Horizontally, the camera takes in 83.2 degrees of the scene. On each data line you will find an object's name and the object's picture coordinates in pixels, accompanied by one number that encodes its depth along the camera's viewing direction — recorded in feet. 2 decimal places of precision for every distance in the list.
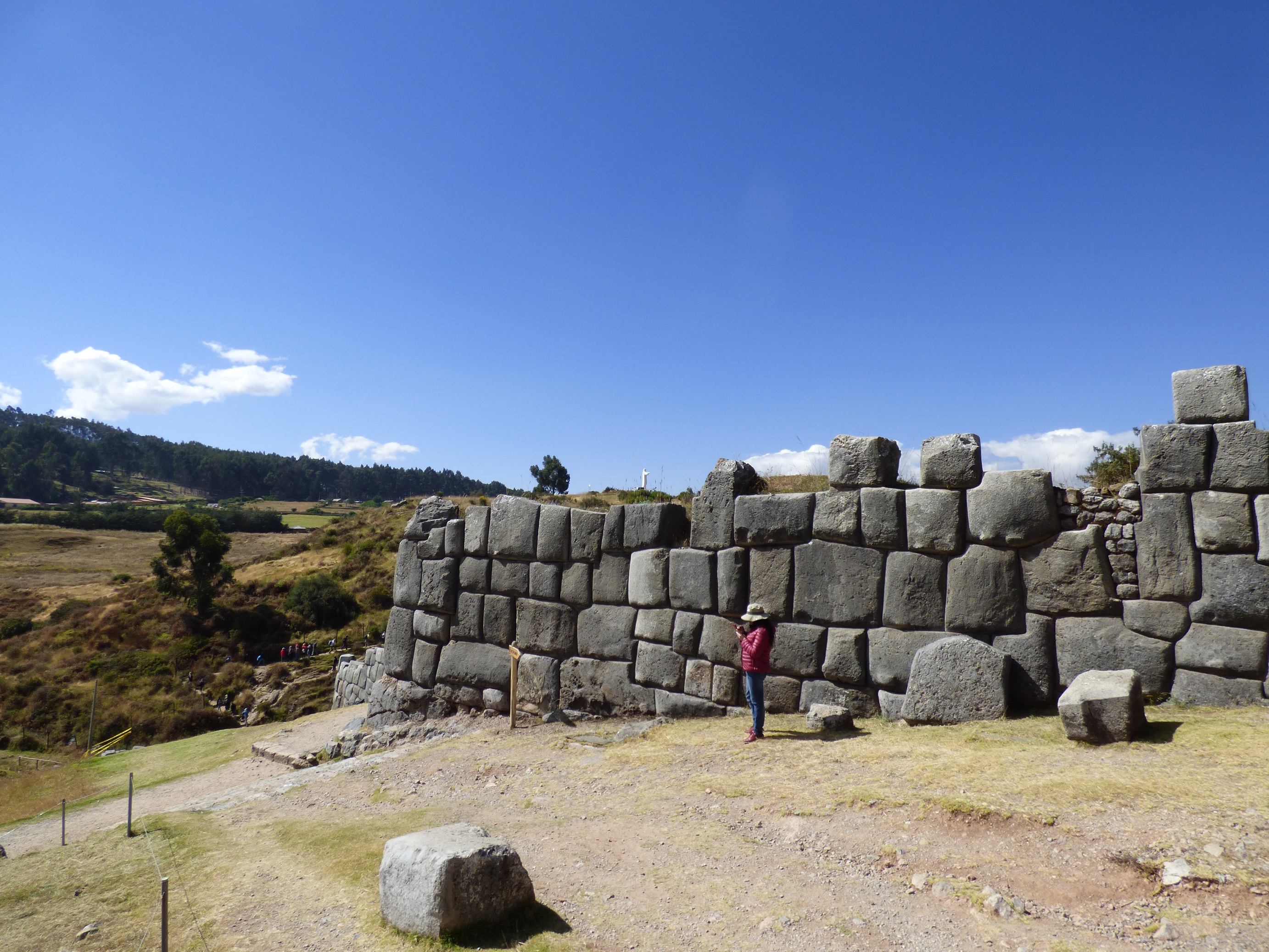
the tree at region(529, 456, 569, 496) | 128.57
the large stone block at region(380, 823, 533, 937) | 12.50
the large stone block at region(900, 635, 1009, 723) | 22.20
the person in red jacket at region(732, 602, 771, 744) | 24.50
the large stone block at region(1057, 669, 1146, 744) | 18.17
